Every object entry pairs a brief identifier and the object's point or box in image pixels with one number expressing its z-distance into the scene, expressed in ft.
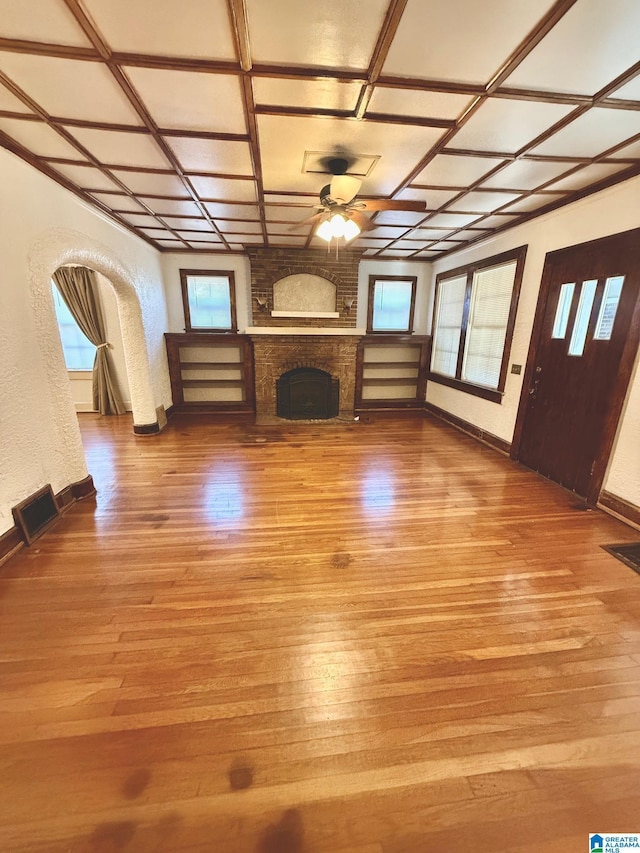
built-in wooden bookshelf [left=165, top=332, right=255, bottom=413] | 19.11
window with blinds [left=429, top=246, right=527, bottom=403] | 13.61
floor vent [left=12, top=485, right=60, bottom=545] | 7.86
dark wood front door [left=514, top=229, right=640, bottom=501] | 9.05
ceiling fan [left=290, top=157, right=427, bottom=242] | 8.34
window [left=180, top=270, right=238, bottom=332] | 18.52
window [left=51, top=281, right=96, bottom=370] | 19.19
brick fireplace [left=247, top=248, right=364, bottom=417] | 17.87
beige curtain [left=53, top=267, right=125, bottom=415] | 18.02
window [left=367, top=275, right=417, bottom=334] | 19.74
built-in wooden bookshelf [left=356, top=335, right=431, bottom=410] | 20.71
